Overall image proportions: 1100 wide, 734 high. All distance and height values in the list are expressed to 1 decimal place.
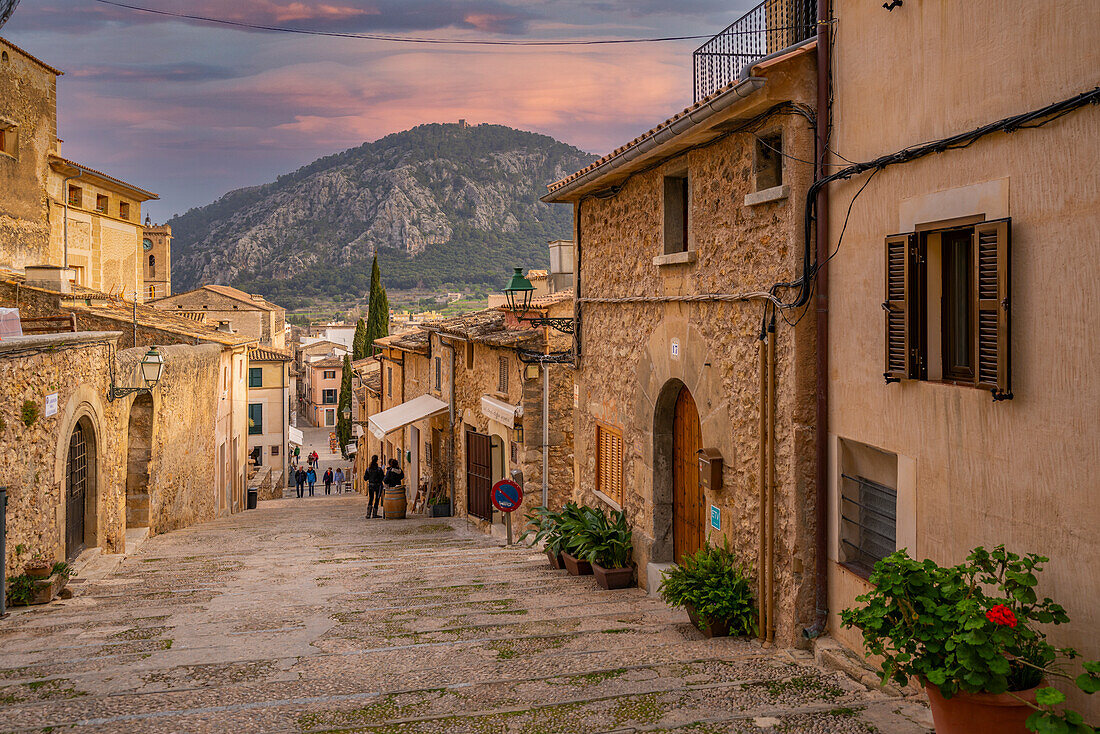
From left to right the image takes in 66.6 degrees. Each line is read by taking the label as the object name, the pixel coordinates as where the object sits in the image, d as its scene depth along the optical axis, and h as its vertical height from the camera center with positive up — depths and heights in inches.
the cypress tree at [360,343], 1785.9 +60.5
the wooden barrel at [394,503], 806.5 -128.8
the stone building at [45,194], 987.9 +236.2
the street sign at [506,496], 469.7 -70.9
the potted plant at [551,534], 412.8 -82.4
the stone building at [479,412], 572.1 -33.3
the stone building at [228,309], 1989.4 +149.9
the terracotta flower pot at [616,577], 371.9 -92.6
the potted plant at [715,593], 270.5 -74.1
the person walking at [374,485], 837.8 -115.6
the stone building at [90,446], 340.2 -41.7
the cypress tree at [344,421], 1971.0 -123.4
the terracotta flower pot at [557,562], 415.2 -96.1
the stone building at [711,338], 251.1 +11.8
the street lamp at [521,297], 472.4 +42.8
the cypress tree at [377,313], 1658.5 +114.4
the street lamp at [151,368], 510.3 +1.5
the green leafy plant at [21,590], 331.6 -87.7
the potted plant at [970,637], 151.4 -50.9
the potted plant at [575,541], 397.4 -81.6
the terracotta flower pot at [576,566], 400.2 -94.4
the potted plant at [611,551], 373.3 -83.8
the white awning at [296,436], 1997.3 -161.6
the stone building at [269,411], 1652.3 -82.3
